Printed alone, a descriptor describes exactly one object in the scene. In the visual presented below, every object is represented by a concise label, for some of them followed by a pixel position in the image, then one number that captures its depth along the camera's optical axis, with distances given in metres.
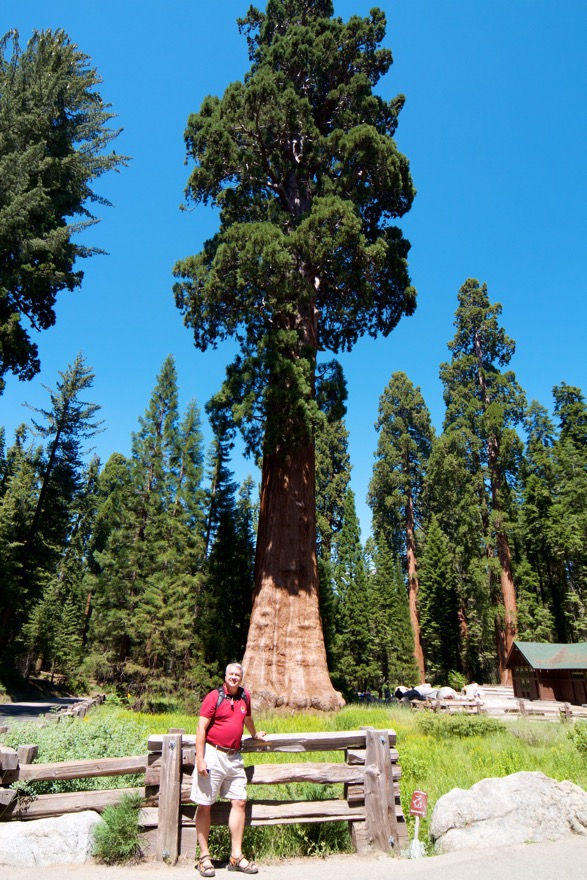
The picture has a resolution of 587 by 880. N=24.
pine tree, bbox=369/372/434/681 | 38.09
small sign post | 4.55
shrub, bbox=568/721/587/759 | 7.58
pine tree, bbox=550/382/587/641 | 31.39
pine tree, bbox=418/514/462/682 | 34.94
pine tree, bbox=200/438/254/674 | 15.76
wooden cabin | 21.48
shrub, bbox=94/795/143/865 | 4.18
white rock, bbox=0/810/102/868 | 4.11
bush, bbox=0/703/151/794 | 4.99
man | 4.15
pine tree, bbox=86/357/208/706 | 15.95
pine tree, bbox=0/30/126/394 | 16.33
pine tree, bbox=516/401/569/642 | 34.03
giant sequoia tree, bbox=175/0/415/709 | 13.09
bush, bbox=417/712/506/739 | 9.54
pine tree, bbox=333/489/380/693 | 28.72
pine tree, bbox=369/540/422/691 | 32.62
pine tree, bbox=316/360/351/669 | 23.56
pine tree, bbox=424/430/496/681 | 29.50
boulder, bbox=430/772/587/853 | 4.75
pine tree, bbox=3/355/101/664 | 26.53
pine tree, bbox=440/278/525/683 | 27.92
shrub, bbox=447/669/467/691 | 31.67
